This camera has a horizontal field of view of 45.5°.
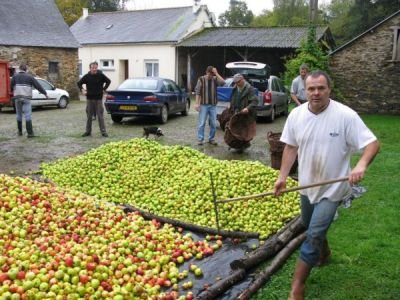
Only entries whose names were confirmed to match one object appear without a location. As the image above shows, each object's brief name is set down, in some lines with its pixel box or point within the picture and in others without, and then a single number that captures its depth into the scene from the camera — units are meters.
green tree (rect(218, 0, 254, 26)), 64.31
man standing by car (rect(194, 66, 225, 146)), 12.46
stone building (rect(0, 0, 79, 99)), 27.03
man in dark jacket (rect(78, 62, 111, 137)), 13.62
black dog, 12.59
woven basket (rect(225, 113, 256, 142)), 11.32
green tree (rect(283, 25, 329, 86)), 19.34
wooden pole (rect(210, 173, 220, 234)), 5.78
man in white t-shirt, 4.11
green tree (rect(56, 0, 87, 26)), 55.59
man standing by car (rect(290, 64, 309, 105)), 11.53
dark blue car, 16.69
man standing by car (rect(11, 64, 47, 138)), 13.45
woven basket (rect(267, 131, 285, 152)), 9.02
